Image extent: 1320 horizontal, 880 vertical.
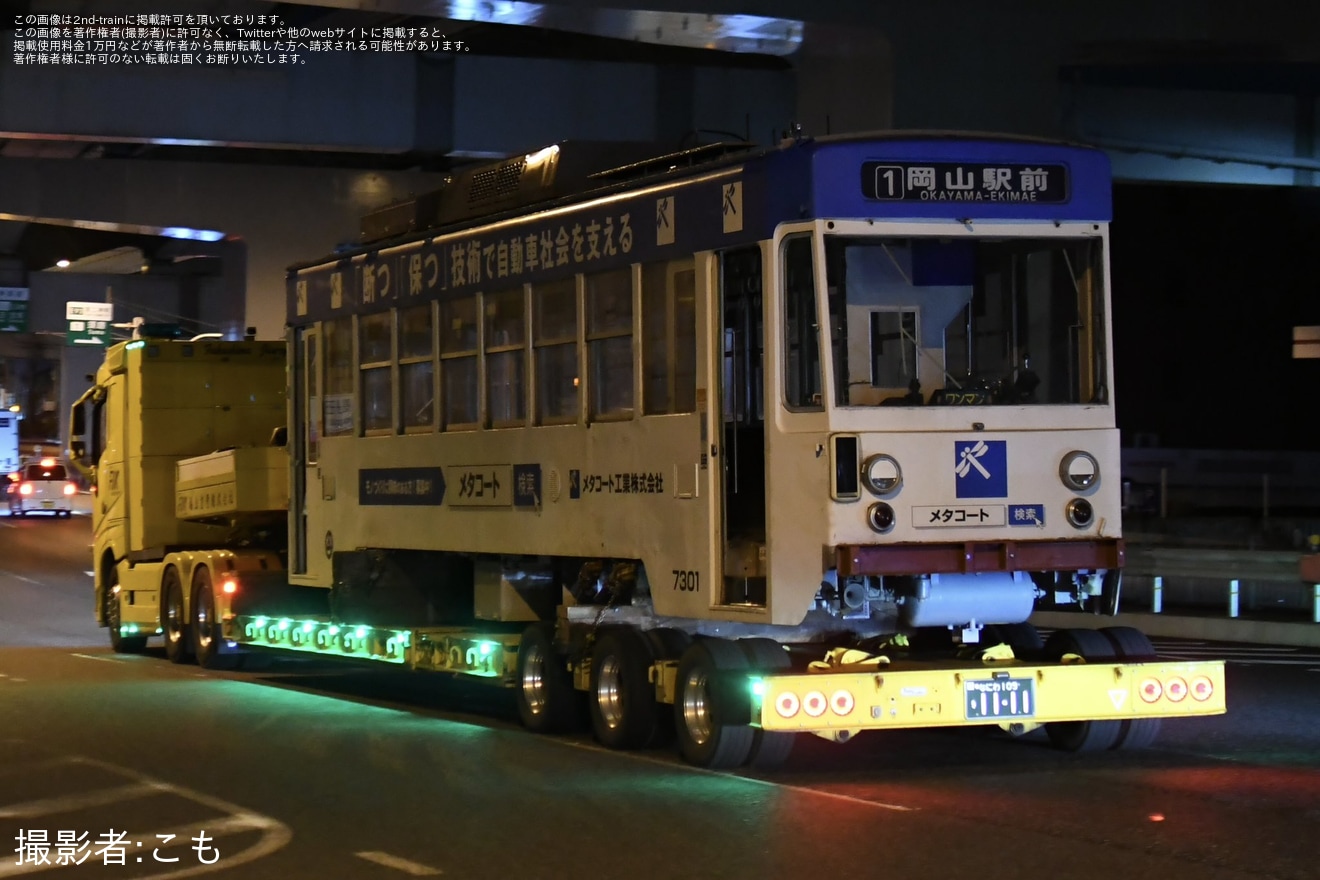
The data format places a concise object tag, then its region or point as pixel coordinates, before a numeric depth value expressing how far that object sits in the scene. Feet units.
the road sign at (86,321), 194.70
